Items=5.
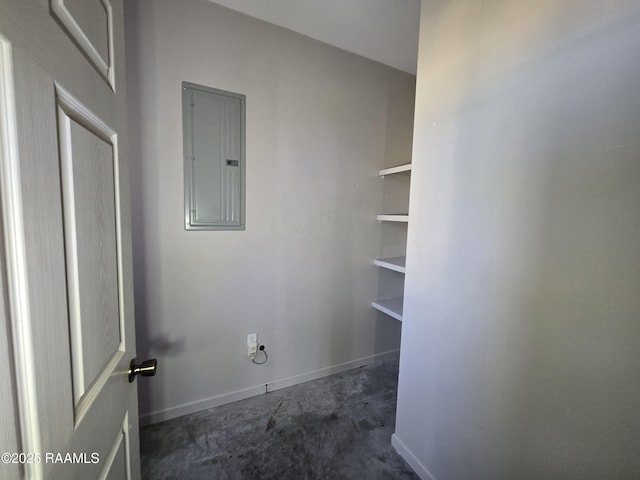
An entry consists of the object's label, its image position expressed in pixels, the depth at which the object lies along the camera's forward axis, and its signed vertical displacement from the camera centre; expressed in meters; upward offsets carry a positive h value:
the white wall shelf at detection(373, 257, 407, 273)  1.91 -0.32
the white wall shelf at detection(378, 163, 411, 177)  1.83 +0.40
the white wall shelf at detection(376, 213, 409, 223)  1.82 +0.03
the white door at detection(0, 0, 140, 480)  0.32 -0.03
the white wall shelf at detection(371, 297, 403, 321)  2.03 -0.69
